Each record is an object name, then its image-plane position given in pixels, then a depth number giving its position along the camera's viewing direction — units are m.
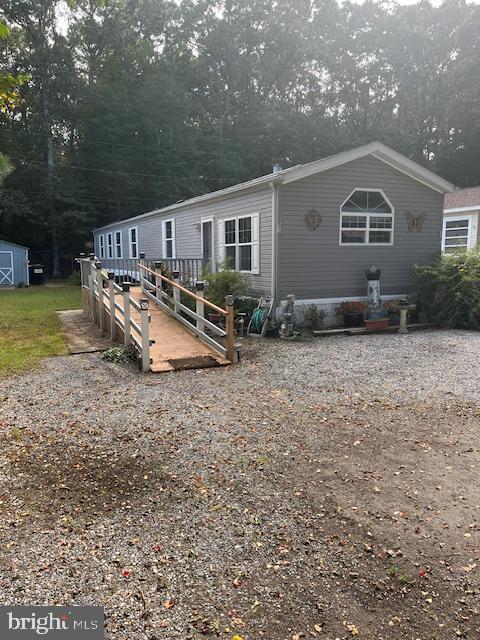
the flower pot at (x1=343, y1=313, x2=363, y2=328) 10.09
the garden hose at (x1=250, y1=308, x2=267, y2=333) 9.33
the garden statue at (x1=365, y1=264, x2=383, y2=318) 10.21
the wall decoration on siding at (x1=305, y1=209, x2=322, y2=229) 9.77
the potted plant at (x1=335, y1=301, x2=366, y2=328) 10.10
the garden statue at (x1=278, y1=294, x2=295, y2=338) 9.05
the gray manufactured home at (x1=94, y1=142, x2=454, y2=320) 9.61
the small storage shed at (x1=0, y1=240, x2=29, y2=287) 21.30
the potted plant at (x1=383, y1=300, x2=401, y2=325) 10.56
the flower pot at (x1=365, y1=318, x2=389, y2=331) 9.88
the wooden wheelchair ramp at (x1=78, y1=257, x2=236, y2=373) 6.80
